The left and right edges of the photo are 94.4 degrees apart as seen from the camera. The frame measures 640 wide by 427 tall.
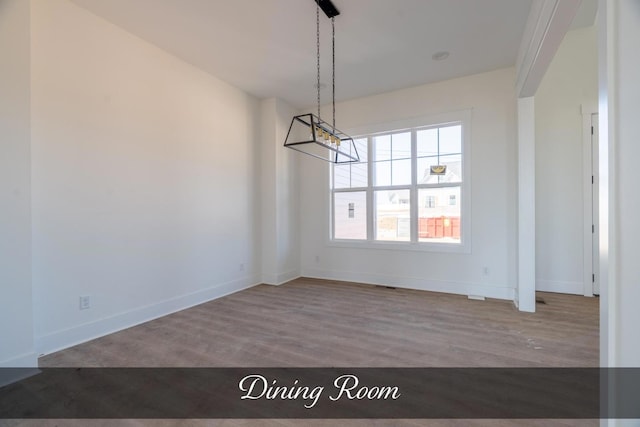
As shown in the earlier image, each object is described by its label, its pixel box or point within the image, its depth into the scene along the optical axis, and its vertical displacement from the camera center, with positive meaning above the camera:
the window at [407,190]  4.46 +0.36
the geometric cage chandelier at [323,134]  2.78 +1.26
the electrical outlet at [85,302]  2.81 -0.85
